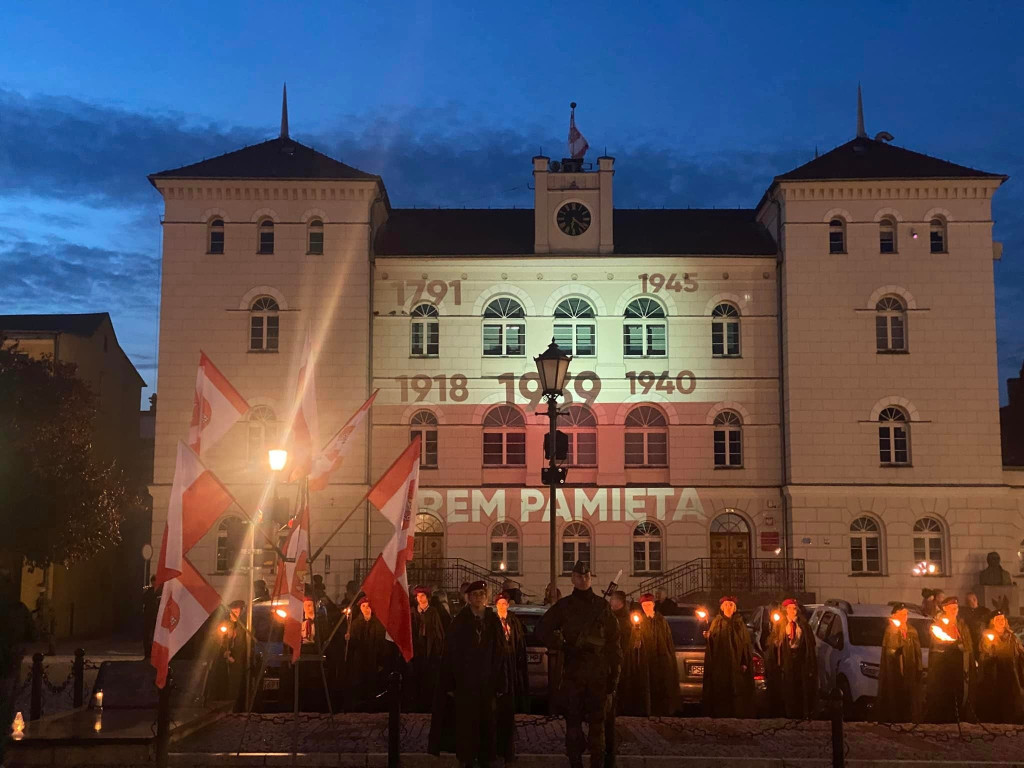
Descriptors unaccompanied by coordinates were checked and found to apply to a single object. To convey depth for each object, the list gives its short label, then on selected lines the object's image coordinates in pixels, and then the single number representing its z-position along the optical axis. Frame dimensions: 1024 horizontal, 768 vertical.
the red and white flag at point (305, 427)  14.30
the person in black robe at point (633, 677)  14.91
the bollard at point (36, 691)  14.48
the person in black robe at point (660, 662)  15.05
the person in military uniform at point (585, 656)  10.83
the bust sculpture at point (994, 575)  31.62
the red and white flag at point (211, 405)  13.67
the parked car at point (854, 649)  16.44
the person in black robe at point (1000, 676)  15.05
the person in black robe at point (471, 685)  11.05
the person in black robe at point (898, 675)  14.91
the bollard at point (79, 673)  15.75
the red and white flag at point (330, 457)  15.04
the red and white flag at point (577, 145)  35.01
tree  26.95
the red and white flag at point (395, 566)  12.46
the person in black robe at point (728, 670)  15.48
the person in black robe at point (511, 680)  11.41
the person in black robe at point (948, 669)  14.64
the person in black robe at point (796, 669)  15.66
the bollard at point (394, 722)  11.37
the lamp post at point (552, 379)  19.03
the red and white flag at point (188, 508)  11.52
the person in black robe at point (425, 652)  15.72
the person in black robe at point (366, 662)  15.75
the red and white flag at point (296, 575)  12.95
